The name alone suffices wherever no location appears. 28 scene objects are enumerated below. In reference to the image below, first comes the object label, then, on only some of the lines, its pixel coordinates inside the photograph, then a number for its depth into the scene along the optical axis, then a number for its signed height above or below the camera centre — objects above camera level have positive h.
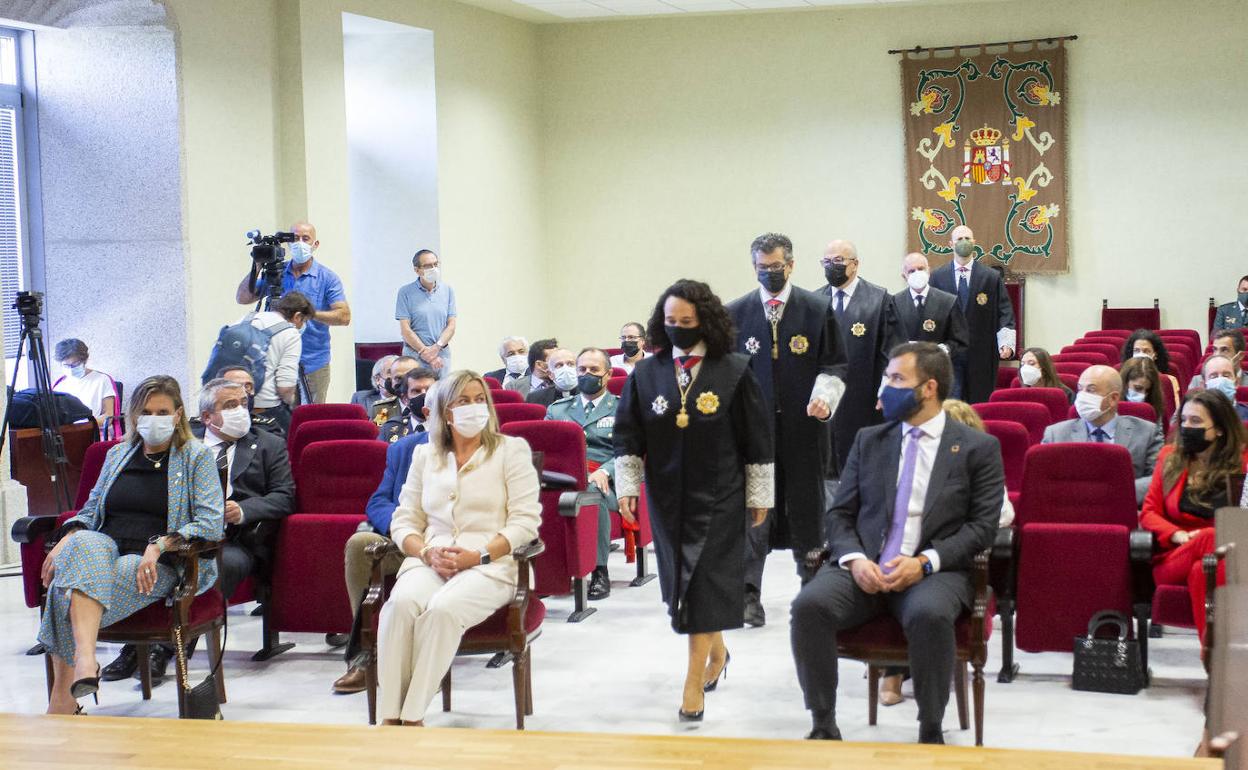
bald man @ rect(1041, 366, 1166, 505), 5.60 -0.41
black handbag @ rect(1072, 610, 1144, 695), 4.64 -1.12
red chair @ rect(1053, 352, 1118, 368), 8.72 -0.22
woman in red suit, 4.82 -0.53
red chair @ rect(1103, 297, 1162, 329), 12.80 +0.03
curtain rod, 12.86 +2.58
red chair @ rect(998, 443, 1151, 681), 4.70 -0.74
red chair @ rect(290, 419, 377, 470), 5.97 -0.38
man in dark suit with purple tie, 3.93 -0.62
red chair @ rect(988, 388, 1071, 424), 6.61 -0.35
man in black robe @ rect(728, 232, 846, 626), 5.39 -0.16
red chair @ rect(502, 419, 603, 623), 5.68 -0.69
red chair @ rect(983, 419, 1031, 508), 5.56 -0.48
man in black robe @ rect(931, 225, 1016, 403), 8.55 +0.06
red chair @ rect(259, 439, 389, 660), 5.18 -0.71
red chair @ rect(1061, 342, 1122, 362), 9.38 -0.18
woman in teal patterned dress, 4.46 -0.62
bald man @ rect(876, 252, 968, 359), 7.27 +0.05
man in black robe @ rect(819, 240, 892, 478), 6.45 -0.04
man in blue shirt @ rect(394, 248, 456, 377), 9.86 +0.19
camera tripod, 7.32 -0.31
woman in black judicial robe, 4.50 -0.42
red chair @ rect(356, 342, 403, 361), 11.95 -0.08
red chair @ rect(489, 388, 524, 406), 7.25 -0.31
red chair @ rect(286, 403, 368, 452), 6.62 -0.34
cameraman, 8.70 +0.30
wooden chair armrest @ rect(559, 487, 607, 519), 5.55 -0.65
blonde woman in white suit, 4.23 -0.62
